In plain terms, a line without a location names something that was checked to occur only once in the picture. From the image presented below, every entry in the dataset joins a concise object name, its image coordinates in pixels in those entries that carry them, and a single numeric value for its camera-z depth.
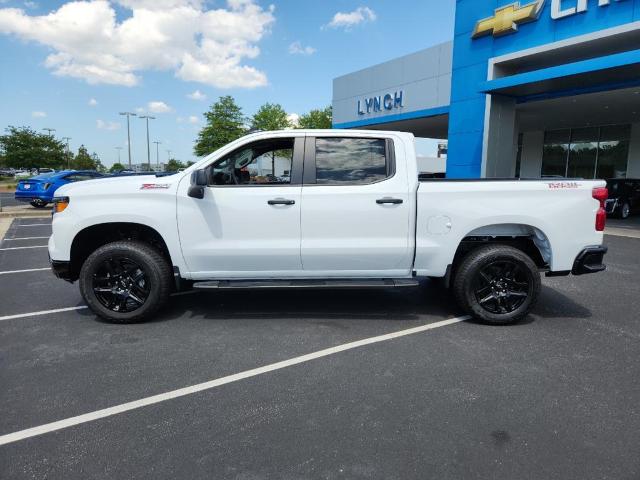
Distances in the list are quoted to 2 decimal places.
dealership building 13.07
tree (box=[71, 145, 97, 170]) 74.94
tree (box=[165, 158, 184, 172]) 80.36
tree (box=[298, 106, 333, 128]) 58.78
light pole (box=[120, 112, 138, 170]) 54.13
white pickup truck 4.64
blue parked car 17.72
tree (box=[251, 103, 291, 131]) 56.09
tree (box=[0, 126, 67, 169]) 45.56
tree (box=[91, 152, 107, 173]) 89.18
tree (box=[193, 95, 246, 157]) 48.66
